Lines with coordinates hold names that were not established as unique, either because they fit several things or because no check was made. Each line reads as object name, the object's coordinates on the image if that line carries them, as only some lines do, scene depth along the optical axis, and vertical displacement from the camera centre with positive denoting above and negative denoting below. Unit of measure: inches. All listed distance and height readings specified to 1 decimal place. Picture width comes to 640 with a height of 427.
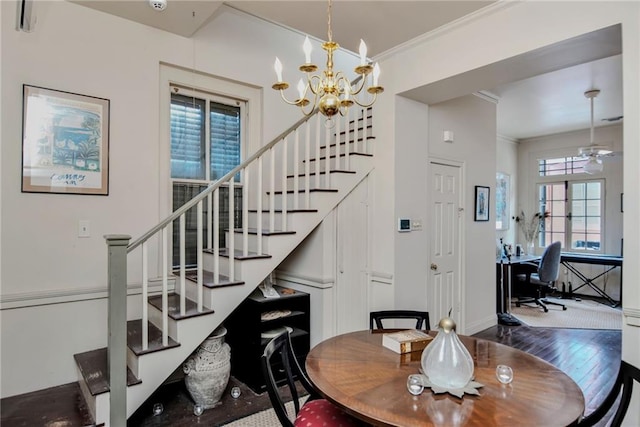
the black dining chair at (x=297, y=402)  65.1 -36.9
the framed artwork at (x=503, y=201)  277.4 +10.7
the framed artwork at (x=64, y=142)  100.7 +19.7
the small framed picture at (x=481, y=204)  177.0 +5.0
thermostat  133.7 -4.0
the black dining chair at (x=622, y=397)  57.8 -30.1
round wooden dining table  52.0 -29.2
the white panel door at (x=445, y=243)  154.2 -12.9
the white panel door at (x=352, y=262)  136.3 -18.7
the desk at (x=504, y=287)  202.4 -40.9
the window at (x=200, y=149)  131.3 +24.1
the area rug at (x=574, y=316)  194.2 -59.3
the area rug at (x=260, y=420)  98.7 -58.2
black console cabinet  119.6 -40.9
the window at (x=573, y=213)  264.1 +1.7
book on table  76.3 -27.6
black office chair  223.5 -39.9
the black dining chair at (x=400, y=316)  100.3 -28.7
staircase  87.4 -18.0
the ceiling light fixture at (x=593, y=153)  188.2 +33.1
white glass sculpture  59.6 -24.6
